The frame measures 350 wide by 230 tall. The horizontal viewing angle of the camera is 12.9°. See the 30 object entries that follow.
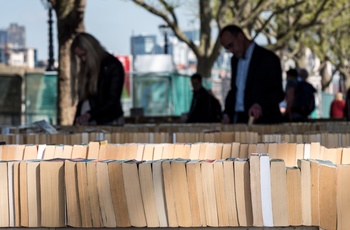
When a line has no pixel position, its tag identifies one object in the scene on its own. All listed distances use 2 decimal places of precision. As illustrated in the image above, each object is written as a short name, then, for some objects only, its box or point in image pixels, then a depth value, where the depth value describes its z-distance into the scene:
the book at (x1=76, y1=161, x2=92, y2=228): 6.21
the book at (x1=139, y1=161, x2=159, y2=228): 6.15
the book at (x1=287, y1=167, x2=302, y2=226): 6.03
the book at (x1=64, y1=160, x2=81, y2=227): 6.22
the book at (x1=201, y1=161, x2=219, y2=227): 6.10
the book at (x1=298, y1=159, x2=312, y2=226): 6.04
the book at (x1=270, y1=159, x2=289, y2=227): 6.04
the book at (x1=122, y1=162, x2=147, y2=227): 6.16
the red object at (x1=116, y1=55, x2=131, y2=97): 51.42
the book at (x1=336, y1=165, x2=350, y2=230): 5.97
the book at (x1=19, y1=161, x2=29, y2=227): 6.27
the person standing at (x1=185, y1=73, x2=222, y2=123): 21.36
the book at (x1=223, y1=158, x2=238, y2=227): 6.09
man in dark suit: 15.00
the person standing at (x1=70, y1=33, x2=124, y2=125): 15.27
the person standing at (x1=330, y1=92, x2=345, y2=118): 37.32
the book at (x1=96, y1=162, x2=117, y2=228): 6.20
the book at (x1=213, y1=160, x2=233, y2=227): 6.10
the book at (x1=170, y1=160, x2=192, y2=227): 6.14
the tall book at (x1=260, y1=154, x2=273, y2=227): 6.06
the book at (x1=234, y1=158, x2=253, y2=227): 6.08
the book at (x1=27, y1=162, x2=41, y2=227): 6.28
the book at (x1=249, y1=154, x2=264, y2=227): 6.05
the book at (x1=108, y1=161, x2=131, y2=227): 6.19
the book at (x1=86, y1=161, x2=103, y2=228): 6.20
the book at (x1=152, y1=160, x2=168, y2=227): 6.15
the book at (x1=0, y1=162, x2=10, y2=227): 6.30
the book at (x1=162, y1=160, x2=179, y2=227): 6.14
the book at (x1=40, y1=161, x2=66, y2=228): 6.25
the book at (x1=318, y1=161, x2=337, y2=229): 5.99
